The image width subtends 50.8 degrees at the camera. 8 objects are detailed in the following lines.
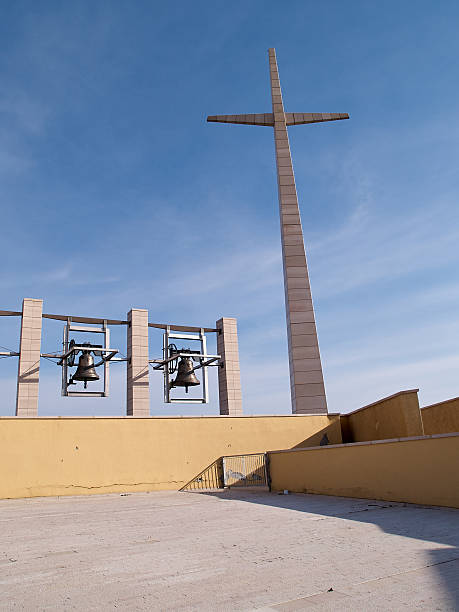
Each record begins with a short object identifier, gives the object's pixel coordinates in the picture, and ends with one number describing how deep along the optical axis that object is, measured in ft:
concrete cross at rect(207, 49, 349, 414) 64.90
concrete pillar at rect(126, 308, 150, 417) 68.49
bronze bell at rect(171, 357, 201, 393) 68.59
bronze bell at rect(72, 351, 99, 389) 64.39
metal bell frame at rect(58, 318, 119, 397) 65.77
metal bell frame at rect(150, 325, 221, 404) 70.69
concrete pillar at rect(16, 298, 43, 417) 62.90
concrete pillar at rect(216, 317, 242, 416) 75.36
